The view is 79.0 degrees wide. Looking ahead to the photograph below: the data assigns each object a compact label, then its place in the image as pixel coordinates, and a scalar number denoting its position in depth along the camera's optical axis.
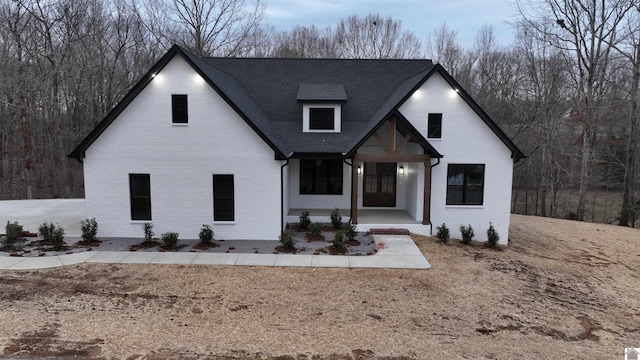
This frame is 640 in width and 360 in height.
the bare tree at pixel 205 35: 28.27
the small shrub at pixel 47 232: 12.64
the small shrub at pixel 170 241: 12.27
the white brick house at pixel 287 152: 13.09
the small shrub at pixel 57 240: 12.15
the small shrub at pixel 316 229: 13.72
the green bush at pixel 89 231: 12.78
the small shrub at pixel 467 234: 14.11
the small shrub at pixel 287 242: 12.39
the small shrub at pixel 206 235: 12.77
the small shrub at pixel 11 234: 12.30
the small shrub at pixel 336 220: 14.99
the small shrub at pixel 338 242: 12.27
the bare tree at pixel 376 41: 36.72
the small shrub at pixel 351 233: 13.37
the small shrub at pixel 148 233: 12.77
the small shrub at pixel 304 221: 15.09
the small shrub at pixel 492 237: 14.16
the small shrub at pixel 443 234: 13.98
